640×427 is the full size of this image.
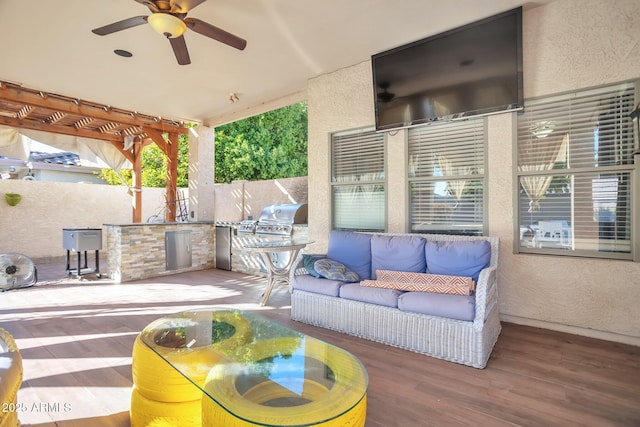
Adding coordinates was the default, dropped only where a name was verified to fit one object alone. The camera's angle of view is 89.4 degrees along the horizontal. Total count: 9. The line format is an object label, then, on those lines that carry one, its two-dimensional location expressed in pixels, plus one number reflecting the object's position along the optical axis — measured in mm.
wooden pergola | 5367
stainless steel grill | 5191
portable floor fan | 4613
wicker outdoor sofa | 2387
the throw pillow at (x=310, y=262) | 3387
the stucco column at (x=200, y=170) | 6750
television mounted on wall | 3119
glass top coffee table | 1200
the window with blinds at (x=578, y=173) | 2805
